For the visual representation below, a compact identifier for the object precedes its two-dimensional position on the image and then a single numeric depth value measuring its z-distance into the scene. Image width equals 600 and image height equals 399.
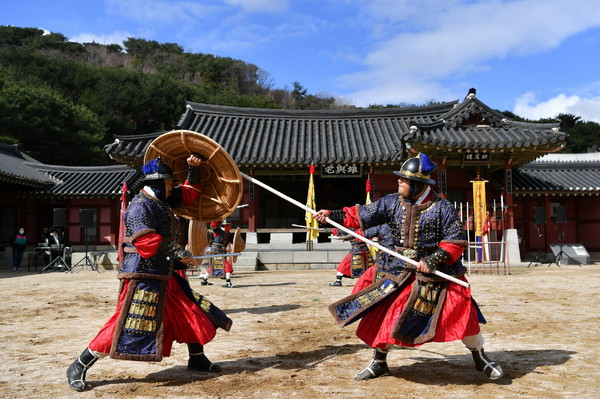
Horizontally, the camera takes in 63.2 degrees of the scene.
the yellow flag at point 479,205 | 14.52
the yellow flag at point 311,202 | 15.29
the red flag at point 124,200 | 11.61
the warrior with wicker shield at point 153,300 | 3.82
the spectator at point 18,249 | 16.89
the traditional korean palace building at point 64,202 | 19.27
